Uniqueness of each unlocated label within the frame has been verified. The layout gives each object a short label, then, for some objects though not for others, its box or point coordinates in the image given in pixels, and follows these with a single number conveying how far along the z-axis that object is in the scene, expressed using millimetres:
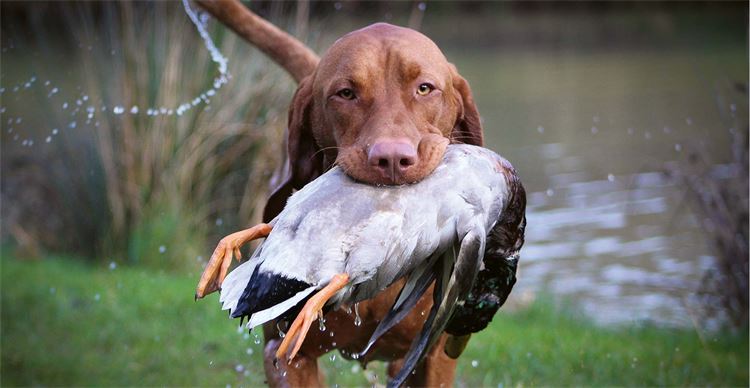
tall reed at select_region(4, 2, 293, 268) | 6844
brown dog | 2803
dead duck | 2348
